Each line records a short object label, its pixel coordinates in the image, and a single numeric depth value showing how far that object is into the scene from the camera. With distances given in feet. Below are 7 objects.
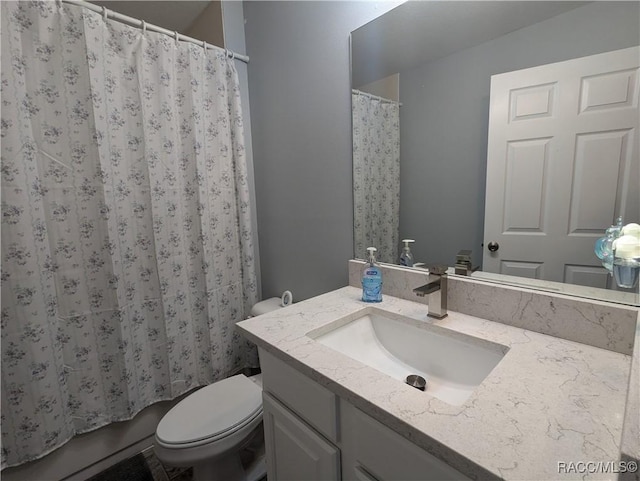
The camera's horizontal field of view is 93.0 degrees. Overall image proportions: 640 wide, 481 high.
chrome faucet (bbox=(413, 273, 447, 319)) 3.10
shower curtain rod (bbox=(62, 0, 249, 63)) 3.91
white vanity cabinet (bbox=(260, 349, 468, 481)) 1.87
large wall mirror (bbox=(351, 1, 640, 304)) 2.47
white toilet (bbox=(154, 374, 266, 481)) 3.63
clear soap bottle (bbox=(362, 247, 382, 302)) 3.65
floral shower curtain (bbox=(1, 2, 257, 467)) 3.76
